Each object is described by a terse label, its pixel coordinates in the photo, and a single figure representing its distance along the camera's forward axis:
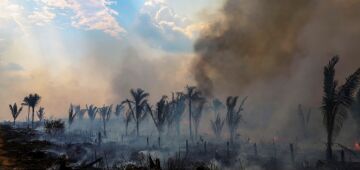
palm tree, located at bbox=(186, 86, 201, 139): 63.09
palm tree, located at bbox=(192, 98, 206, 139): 65.43
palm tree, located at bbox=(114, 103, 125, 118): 97.06
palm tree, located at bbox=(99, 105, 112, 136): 87.47
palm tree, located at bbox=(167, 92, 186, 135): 66.65
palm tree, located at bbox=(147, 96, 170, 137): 52.25
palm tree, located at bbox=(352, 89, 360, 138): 49.09
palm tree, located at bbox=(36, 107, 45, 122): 101.64
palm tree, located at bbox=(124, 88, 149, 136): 59.03
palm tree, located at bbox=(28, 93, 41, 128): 77.44
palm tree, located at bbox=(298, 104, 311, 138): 66.88
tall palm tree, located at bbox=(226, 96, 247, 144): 53.53
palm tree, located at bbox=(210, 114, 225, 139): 63.41
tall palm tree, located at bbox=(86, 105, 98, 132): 95.81
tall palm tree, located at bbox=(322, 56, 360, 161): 29.78
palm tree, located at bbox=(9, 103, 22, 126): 80.88
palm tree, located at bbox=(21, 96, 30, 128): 78.26
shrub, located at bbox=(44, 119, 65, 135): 50.56
